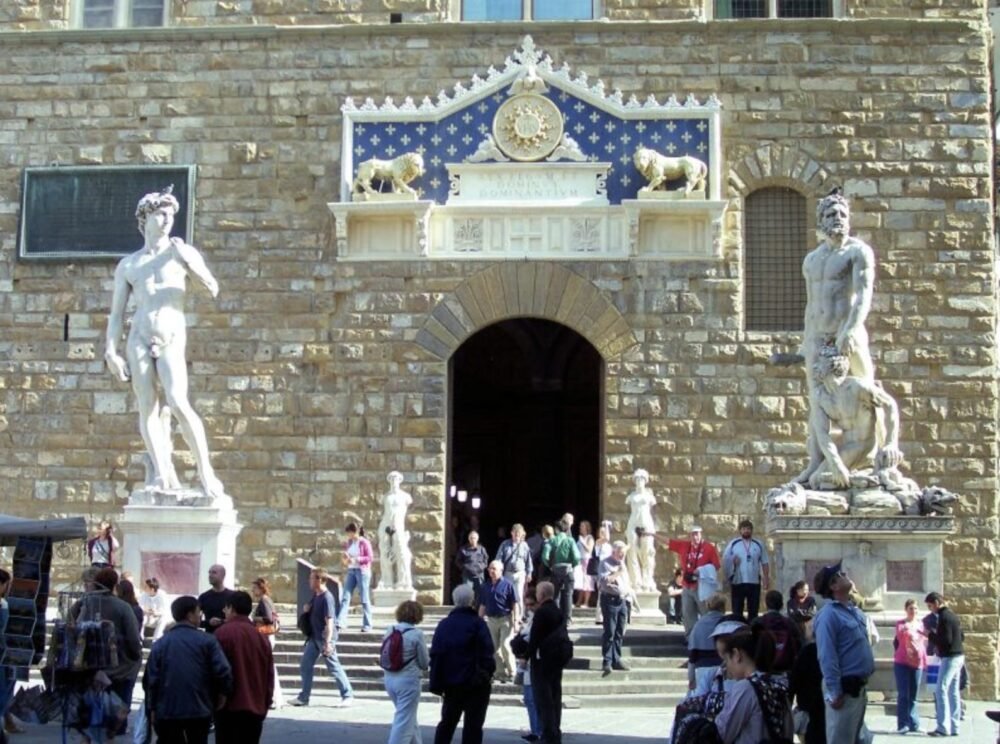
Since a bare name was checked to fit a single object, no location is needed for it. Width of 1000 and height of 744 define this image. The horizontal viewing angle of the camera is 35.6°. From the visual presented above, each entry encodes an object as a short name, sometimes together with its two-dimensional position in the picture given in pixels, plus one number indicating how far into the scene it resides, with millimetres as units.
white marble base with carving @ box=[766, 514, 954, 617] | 14539
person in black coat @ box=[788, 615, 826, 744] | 9906
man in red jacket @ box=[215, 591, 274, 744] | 9328
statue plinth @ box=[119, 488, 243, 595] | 15500
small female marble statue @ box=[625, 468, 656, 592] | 18312
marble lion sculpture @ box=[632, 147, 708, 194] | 19391
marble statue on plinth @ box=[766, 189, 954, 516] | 14641
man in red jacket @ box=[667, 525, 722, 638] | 16234
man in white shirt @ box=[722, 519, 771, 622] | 15547
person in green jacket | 17219
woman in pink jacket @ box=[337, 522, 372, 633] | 17234
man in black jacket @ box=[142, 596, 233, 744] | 8852
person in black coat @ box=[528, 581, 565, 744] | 12117
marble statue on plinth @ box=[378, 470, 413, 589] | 18422
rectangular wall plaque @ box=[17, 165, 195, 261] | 20172
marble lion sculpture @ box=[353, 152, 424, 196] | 19672
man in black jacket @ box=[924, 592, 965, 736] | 13578
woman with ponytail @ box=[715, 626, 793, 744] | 6910
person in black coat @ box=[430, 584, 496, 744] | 10703
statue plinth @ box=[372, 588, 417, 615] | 18375
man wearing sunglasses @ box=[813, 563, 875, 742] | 9461
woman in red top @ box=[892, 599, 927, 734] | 13609
